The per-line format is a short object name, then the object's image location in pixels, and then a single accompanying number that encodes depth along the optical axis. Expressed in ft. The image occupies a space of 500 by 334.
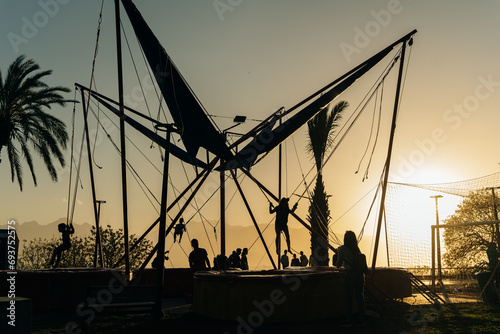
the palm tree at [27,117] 66.33
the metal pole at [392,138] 40.19
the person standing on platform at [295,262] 70.51
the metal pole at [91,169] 51.80
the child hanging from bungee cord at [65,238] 48.98
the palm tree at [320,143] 85.87
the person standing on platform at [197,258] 46.75
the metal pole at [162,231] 33.91
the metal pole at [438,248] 65.00
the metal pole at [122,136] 38.32
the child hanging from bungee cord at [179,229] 58.54
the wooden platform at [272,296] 31.96
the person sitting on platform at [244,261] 65.41
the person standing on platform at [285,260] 69.72
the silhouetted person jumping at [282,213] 50.21
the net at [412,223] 79.16
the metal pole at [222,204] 52.65
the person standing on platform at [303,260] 66.92
